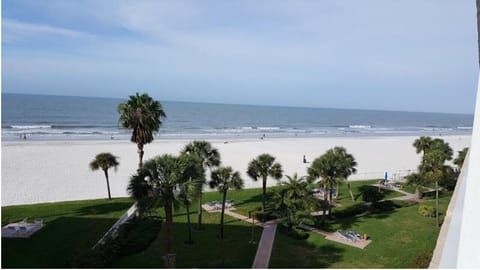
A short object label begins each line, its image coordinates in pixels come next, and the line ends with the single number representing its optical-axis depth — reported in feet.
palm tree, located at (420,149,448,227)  66.81
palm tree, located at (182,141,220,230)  59.16
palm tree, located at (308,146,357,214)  62.18
